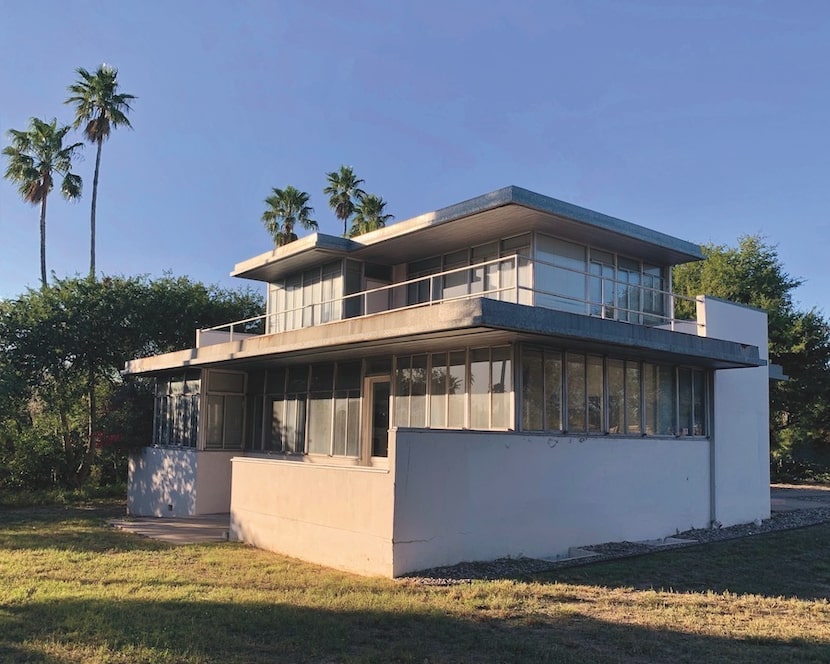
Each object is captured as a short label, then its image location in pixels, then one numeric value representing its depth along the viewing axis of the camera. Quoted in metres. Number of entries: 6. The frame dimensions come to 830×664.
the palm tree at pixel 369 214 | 40.44
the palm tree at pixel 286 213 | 39.62
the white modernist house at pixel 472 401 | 12.15
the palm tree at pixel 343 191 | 41.25
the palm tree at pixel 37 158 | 32.22
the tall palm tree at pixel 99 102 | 33.47
